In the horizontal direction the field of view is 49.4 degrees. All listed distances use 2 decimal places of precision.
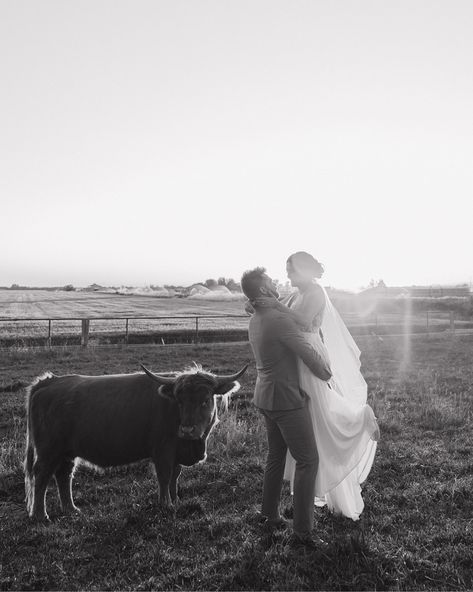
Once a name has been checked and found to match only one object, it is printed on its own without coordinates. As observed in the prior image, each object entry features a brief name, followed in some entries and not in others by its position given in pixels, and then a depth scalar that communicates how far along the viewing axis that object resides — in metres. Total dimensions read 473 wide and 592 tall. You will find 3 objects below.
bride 5.21
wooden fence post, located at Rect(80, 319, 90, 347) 22.53
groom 4.91
